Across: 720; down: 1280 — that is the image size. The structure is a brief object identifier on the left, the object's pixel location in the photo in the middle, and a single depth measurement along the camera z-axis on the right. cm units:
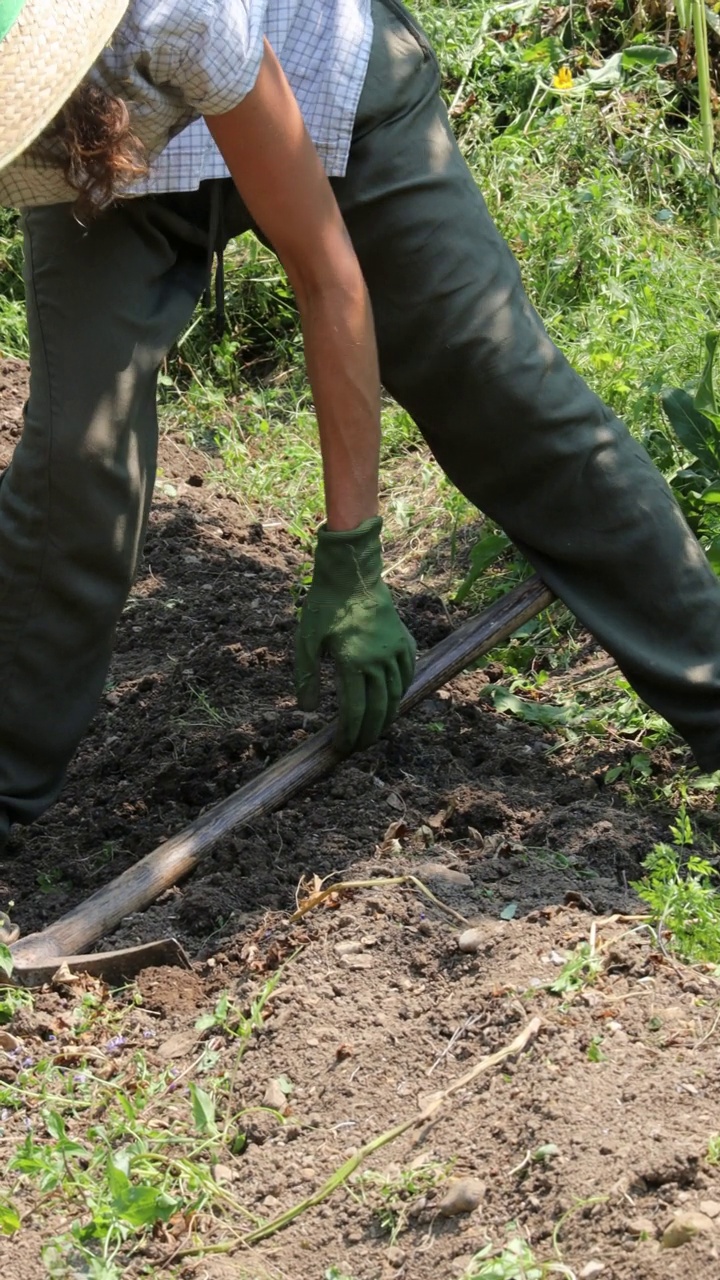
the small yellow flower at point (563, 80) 538
